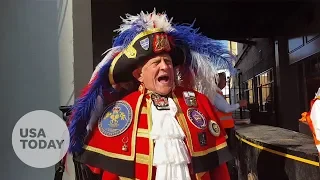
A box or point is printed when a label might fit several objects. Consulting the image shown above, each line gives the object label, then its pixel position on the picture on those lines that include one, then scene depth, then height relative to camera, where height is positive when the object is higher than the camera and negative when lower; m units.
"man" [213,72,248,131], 5.05 -0.07
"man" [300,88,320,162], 2.52 -0.08
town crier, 2.49 -0.06
